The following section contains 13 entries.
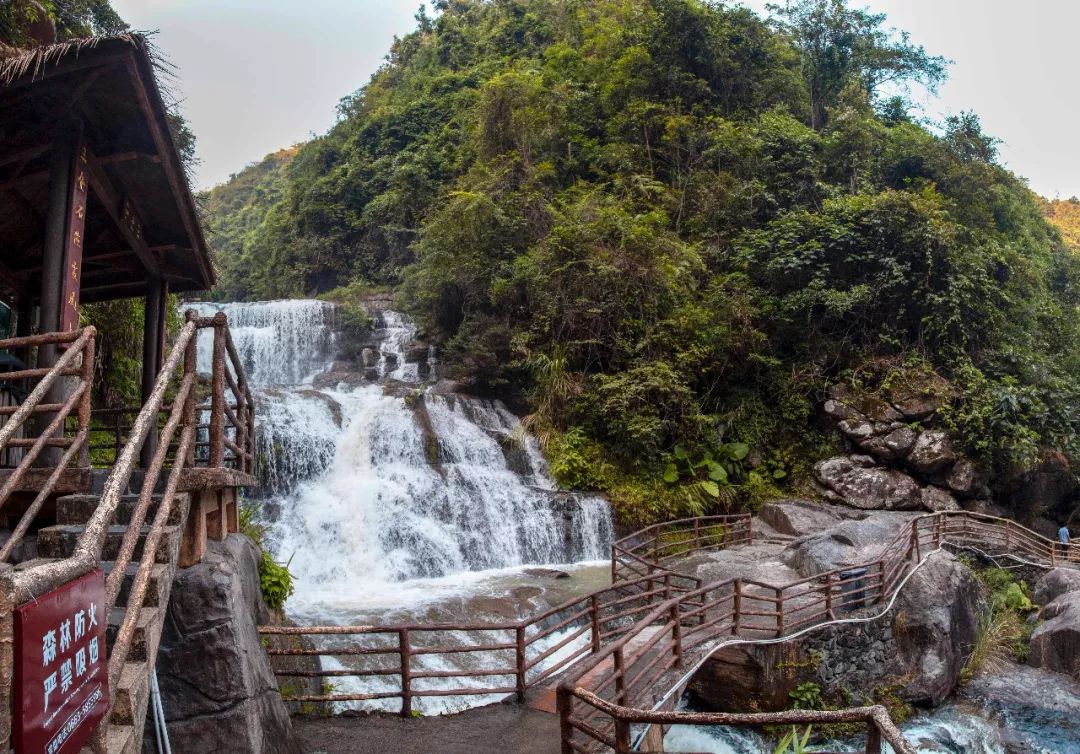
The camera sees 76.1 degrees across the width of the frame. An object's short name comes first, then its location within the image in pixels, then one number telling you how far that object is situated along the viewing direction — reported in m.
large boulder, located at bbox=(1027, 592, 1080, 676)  11.72
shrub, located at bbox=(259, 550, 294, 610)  6.53
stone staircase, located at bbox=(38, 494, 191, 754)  3.15
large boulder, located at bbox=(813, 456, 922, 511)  16.83
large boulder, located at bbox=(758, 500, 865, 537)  15.53
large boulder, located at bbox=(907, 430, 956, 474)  17.06
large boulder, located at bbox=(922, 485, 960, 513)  16.64
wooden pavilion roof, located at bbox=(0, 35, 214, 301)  5.30
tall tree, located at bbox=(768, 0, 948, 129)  27.59
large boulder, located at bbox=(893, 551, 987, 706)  10.24
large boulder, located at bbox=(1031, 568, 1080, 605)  13.98
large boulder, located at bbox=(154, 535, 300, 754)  4.48
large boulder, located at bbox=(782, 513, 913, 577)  11.50
